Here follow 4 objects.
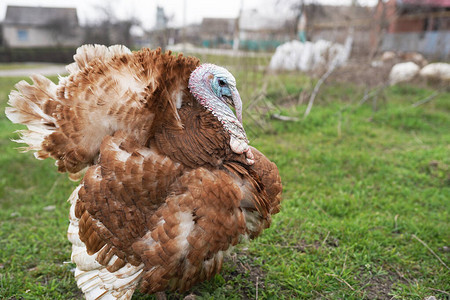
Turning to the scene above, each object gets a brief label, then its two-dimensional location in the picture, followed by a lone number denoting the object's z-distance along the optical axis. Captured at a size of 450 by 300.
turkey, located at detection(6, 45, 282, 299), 2.08
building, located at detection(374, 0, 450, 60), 9.89
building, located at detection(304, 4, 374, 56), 10.06
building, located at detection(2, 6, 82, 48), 23.28
